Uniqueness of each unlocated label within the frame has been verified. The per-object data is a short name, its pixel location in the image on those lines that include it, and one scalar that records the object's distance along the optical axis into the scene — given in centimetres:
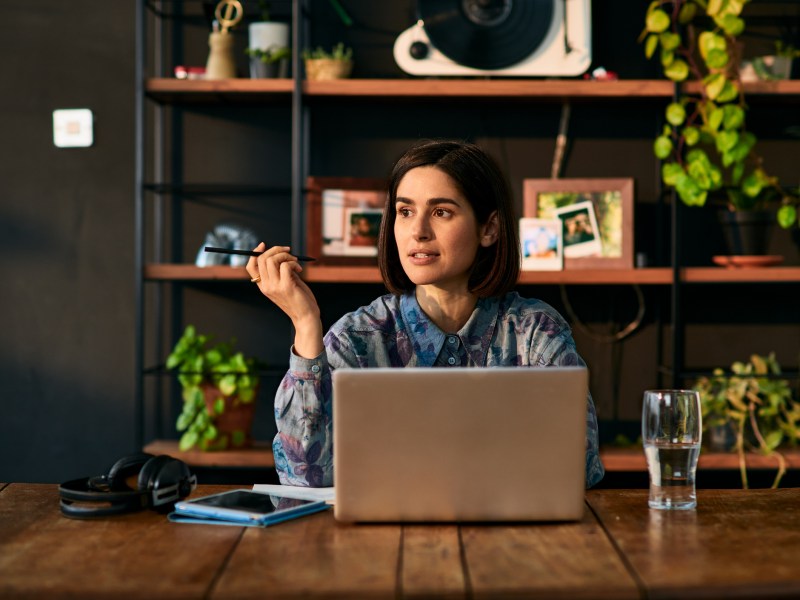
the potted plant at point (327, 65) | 303
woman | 179
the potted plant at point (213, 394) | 299
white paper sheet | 140
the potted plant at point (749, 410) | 298
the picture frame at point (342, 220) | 306
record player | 303
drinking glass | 134
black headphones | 131
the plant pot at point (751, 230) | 301
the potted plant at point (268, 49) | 303
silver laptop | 119
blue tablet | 127
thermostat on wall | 330
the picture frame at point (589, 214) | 305
